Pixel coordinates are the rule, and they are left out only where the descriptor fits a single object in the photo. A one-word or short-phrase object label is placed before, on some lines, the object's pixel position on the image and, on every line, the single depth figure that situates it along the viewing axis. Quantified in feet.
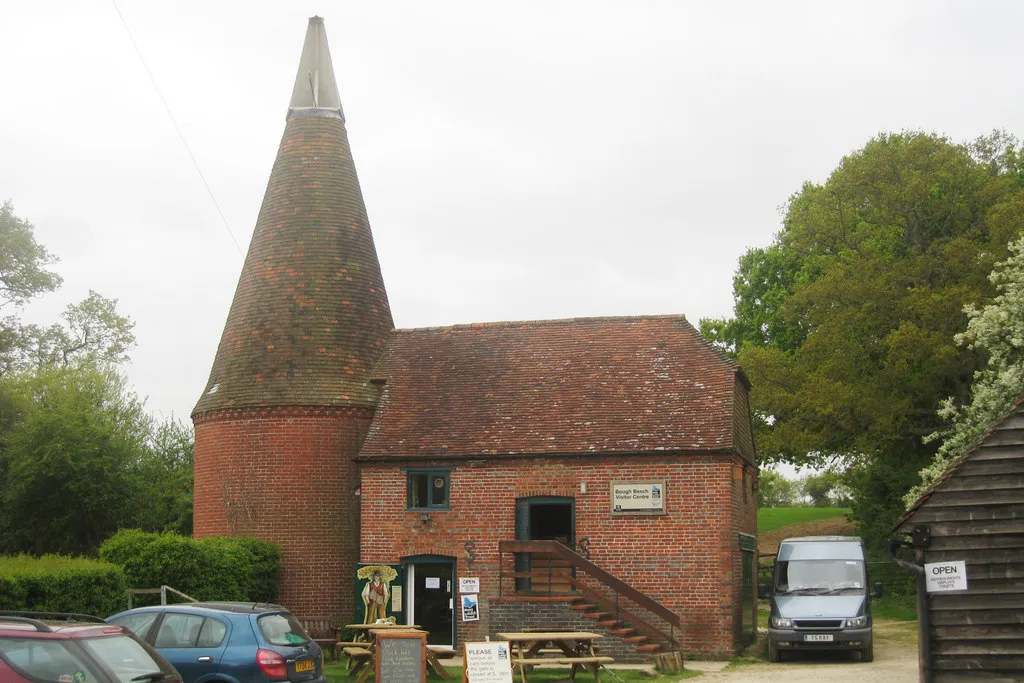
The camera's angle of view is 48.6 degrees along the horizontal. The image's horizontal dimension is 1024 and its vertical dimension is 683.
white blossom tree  72.79
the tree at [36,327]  150.61
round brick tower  82.28
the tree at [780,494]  283.79
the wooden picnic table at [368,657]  57.16
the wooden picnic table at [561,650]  57.11
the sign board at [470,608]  74.64
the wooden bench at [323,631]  71.41
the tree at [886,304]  100.94
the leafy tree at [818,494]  263.64
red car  30.81
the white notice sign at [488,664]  48.44
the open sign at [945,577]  42.86
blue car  43.62
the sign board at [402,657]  48.78
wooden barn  42.52
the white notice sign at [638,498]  74.90
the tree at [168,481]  122.93
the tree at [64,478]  115.03
